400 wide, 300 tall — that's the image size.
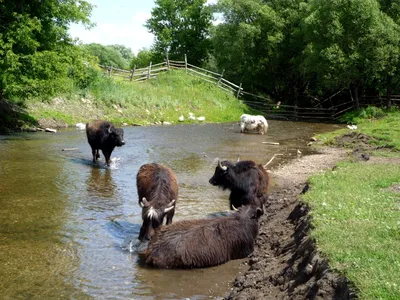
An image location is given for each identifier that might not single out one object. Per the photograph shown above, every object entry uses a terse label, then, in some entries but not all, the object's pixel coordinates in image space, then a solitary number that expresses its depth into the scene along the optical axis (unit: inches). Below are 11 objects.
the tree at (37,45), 879.7
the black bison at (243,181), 406.6
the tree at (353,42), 1316.4
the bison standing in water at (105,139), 656.4
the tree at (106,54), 3300.4
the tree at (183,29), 2321.6
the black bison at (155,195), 334.6
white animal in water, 1107.3
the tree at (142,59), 2690.9
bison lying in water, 302.5
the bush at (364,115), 1307.8
